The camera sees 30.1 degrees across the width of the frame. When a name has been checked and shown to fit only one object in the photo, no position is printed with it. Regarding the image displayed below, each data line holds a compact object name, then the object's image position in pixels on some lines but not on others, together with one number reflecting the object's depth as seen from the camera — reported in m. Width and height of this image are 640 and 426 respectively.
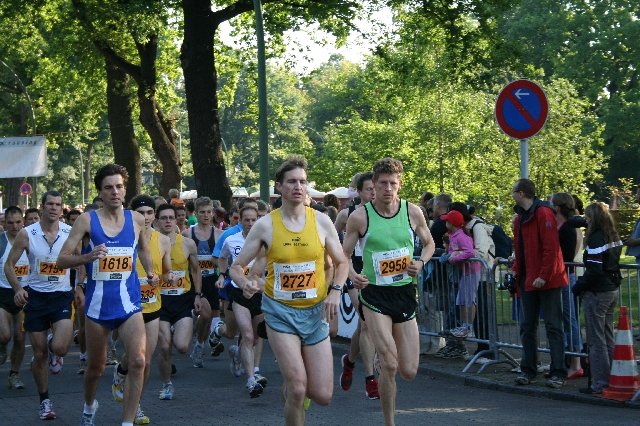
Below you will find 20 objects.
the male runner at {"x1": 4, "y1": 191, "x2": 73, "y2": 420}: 11.23
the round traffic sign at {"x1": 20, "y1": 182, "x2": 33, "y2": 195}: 48.88
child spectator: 13.04
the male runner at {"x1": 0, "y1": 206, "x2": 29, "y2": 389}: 12.38
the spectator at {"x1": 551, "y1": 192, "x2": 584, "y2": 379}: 11.70
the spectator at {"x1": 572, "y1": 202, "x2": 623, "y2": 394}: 10.65
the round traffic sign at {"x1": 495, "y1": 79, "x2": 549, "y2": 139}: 11.93
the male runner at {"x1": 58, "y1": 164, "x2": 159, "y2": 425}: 8.69
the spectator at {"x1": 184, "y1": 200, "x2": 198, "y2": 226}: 21.09
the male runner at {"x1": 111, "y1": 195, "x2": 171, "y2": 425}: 9.48
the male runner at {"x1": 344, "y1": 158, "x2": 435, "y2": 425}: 8.81
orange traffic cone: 10.31
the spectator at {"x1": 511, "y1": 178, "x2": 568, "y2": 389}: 11.18
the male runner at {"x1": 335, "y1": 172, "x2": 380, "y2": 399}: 10.62
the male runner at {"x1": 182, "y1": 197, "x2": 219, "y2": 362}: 14.05
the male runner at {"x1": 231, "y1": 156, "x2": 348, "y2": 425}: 7.55
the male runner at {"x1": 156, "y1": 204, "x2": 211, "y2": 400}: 11.77
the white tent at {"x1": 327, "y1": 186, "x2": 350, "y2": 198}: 43.50
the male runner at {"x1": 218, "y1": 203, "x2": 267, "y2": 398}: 11.36
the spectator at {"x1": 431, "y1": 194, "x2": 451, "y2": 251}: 14.09
